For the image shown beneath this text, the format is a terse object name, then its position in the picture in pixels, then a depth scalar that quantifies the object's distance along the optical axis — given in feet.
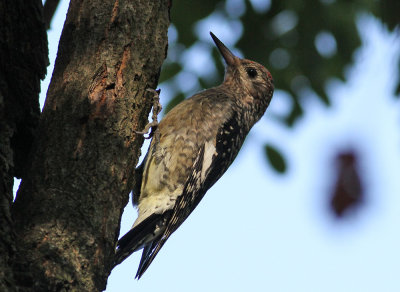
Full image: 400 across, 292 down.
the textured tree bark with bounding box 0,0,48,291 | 17.44
